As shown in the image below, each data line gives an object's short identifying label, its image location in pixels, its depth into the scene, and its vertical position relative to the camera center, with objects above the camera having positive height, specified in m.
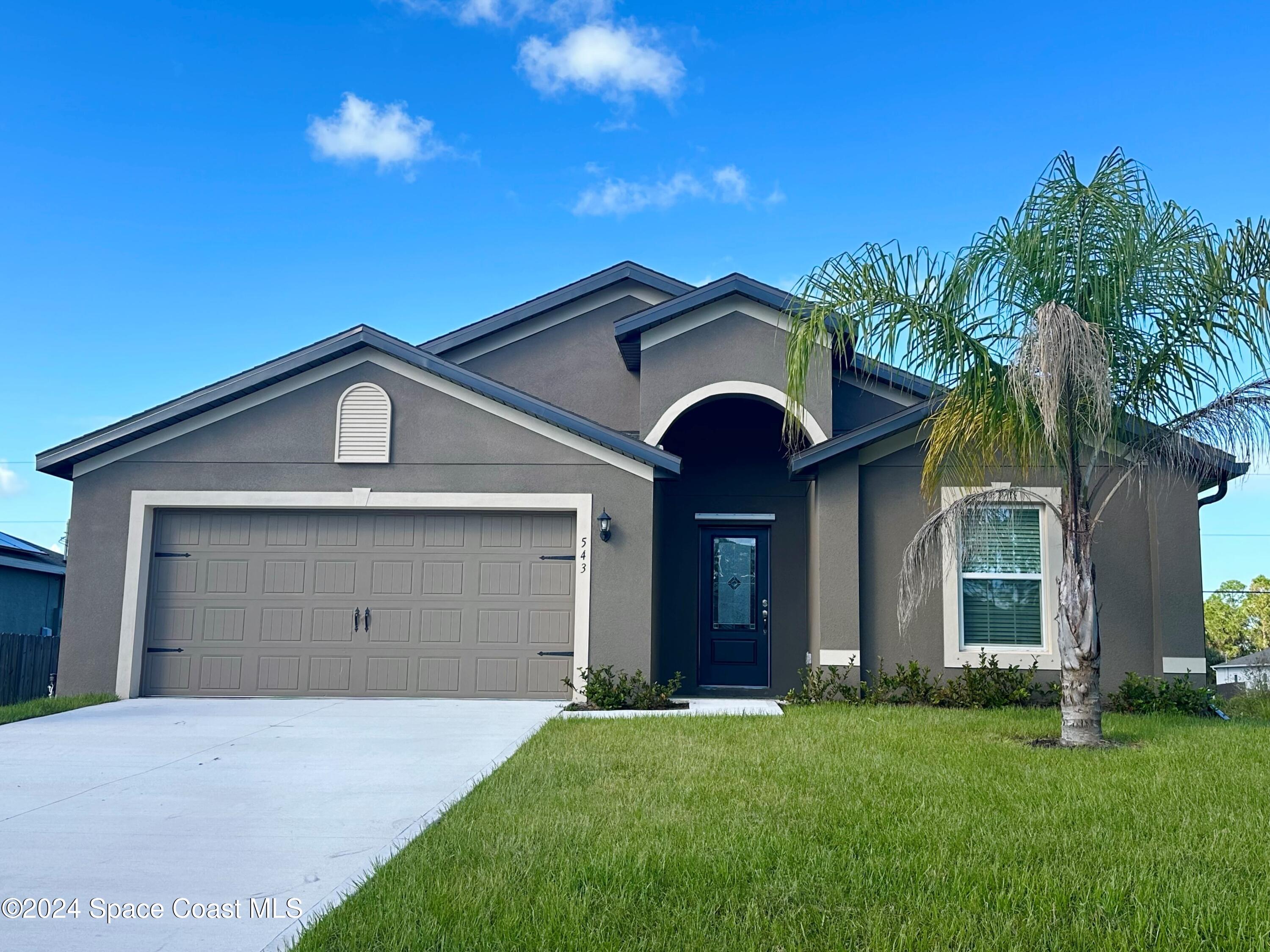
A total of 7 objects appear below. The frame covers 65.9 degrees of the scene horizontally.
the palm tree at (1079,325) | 8.16 +2.58
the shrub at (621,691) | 11.11 -0.86
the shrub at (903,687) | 11.38 -0.76
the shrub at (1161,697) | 11.01 -0.79
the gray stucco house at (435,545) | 11.59 +0.83
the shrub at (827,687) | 11.47 -0.79
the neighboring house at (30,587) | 18.86 +0.31
